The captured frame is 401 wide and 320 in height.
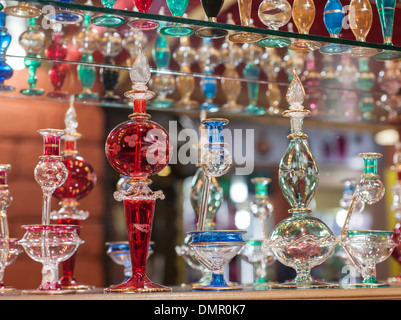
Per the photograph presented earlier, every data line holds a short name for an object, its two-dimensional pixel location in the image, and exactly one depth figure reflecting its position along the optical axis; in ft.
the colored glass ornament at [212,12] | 2.07
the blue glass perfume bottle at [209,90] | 2.77
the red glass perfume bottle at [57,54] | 2.43
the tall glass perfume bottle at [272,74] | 2.76
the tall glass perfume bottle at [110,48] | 2.54
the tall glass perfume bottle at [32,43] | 2.33
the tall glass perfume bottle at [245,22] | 2.12
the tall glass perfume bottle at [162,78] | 2.54
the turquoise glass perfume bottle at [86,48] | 2.51
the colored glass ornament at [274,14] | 2.15
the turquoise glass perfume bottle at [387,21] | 2.26
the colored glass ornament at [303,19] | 2.23
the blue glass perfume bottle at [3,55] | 2.25
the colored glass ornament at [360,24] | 2.28
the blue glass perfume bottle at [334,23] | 2.25
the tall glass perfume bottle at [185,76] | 2.60
